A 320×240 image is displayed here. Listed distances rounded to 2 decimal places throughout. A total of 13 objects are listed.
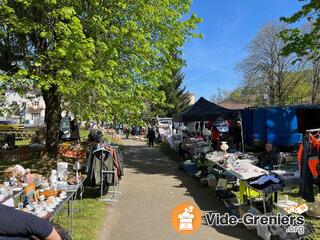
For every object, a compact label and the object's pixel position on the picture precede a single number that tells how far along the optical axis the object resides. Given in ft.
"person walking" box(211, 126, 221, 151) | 39.23
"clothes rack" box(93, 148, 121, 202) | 19.17
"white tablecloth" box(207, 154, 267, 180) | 15.92
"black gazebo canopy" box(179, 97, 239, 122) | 33.43
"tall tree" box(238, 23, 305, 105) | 82.29
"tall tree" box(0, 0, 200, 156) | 20.33
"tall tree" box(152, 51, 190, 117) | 107.73
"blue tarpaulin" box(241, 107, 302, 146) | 36.66
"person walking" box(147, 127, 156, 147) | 57.77
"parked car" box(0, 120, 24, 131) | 69.24
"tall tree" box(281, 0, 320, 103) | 30.17
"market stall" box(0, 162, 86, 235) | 11.21
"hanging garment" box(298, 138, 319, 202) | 13.15
